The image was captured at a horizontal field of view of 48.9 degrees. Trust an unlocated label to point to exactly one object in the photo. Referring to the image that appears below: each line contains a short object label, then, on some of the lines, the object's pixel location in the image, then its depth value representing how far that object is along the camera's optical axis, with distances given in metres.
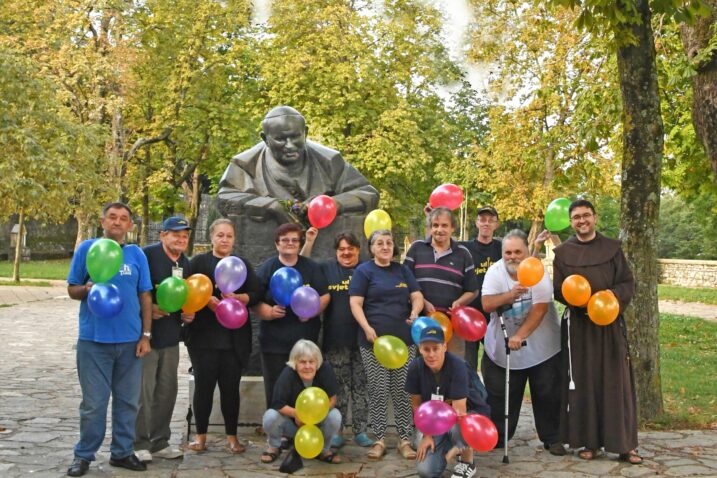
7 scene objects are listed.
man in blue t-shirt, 5.34
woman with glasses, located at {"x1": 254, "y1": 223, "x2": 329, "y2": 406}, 6.19
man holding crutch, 6.22
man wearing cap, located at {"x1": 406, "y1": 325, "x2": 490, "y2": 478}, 5.44
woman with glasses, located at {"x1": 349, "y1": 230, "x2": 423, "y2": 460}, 6.11
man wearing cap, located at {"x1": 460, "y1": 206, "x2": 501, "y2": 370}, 7.12
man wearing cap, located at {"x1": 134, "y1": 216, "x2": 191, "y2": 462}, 5.82
